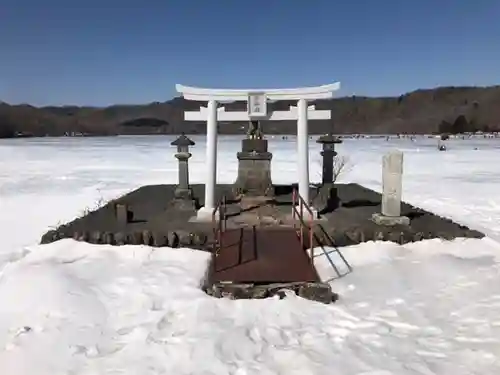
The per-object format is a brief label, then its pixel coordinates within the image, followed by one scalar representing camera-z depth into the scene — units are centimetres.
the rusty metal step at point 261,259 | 589
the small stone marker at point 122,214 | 886
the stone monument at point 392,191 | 880
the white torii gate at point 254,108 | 970
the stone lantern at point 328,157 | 1166
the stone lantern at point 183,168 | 1090
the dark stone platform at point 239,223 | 779
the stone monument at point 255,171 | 1066
